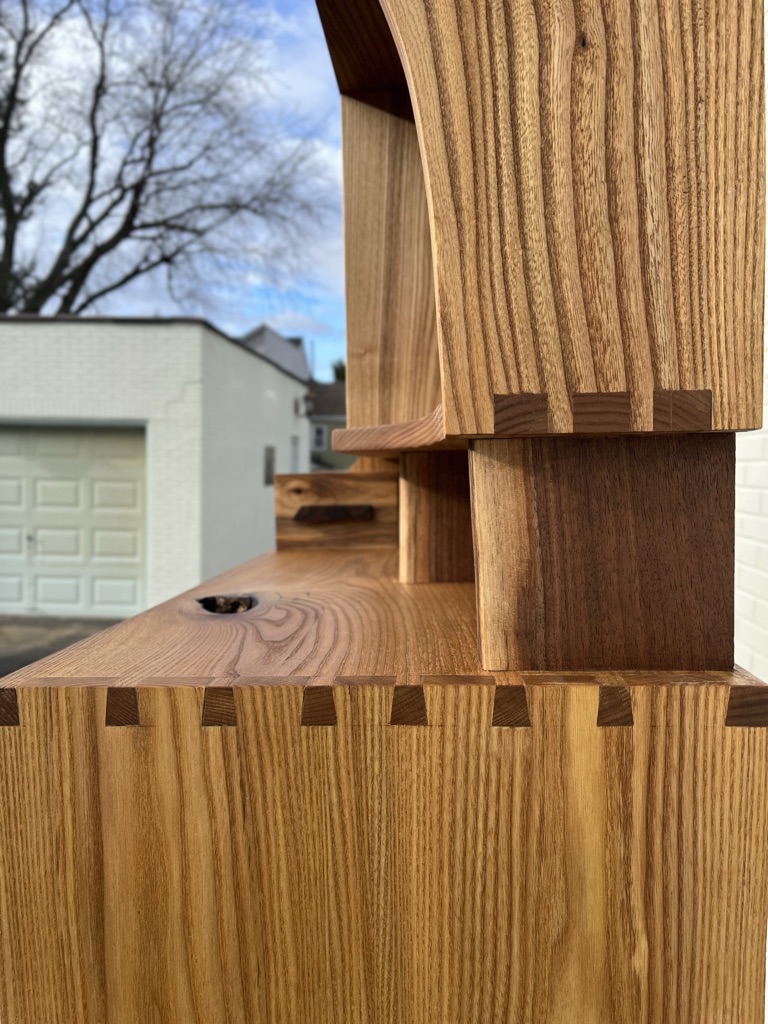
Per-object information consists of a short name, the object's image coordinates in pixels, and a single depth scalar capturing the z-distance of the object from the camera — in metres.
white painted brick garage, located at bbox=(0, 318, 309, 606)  8.47
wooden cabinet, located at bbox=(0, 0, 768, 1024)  0.56
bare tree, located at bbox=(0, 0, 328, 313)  12.41
